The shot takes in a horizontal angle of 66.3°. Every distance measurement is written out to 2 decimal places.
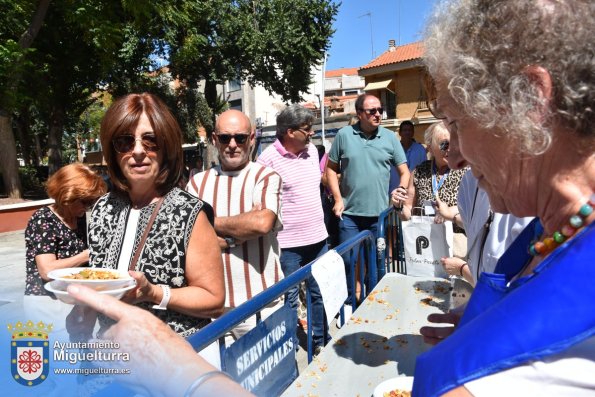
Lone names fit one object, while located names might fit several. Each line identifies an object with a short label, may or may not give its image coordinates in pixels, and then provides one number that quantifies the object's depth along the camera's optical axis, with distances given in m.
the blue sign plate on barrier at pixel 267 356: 1.84
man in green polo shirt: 4.84
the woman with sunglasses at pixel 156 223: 1.77
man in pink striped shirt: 4.17
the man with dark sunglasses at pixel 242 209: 2.75
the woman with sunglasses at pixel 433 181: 4.12
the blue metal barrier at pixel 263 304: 1.51
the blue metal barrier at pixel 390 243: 4.39
